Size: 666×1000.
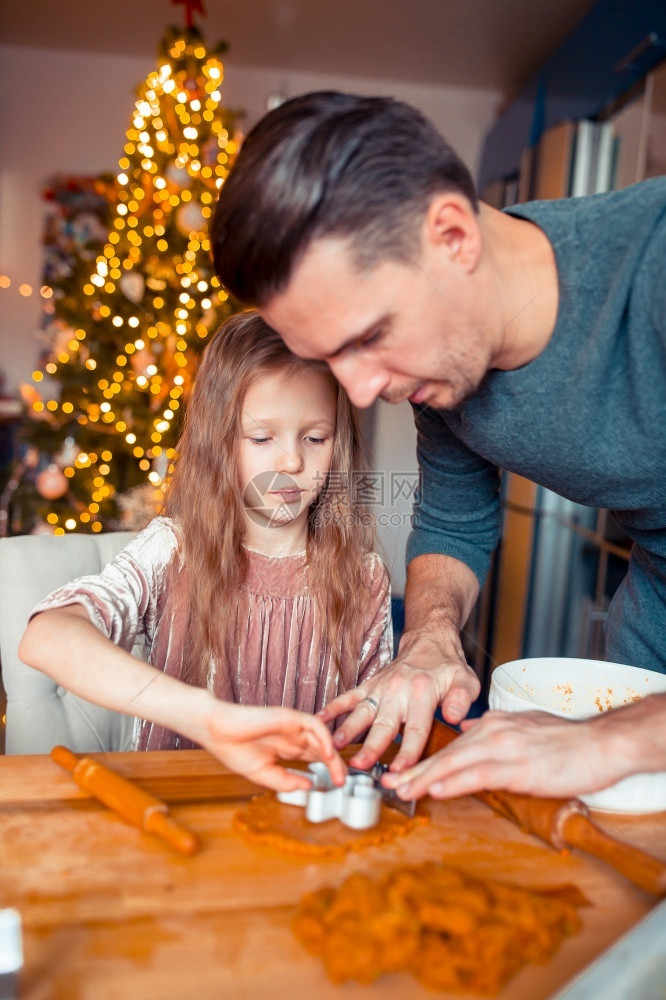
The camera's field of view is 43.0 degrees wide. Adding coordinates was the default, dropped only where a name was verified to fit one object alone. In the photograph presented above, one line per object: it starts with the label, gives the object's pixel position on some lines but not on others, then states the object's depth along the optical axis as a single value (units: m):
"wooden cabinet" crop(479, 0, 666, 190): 2.46
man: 0.70
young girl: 1.14
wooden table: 0.48
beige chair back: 1.11
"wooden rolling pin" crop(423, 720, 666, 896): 0.57
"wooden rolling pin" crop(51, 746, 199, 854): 0.61
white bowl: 0.86
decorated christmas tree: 2.90
